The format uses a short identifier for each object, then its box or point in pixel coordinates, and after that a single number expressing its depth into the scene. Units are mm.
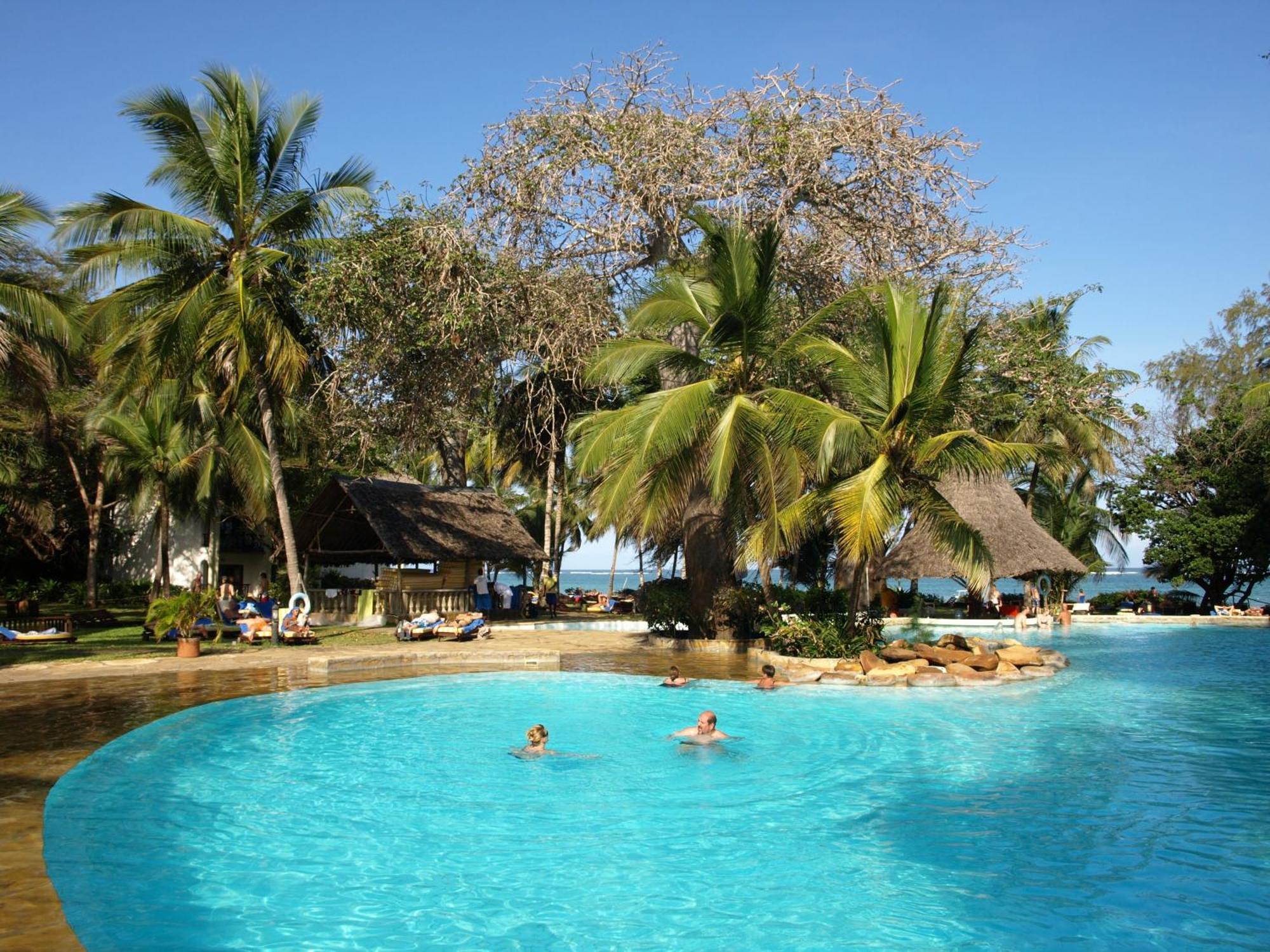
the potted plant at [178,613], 16234
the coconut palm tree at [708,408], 15719
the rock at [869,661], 14852
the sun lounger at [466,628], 19297
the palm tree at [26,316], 16203
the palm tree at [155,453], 28516
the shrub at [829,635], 16047
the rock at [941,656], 15531
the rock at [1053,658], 16859
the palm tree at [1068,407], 24078
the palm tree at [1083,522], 35875
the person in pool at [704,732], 10695
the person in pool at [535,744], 10172
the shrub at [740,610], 18703
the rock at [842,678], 14430
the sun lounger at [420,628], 19188
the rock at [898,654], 15836
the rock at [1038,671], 15695
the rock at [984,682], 14539
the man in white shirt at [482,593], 25578
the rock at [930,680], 14375
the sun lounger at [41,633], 17047
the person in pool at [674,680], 13367
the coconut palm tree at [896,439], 14367
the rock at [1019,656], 16156
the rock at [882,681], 14320
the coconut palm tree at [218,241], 18266
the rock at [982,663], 15383
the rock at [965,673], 14773
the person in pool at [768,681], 13508
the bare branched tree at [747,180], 19938
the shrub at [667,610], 20125
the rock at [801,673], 14516
